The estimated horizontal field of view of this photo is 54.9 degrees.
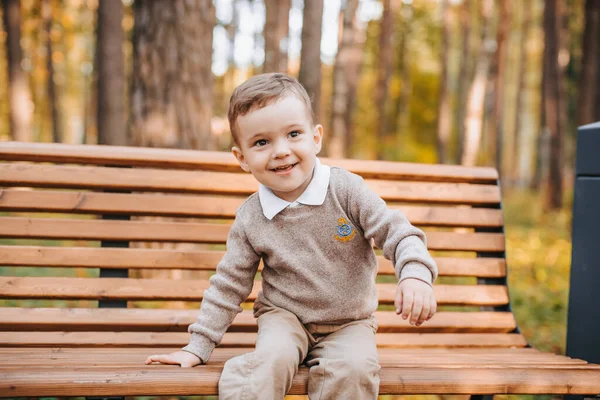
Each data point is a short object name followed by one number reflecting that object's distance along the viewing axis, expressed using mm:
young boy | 1944
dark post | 2494
